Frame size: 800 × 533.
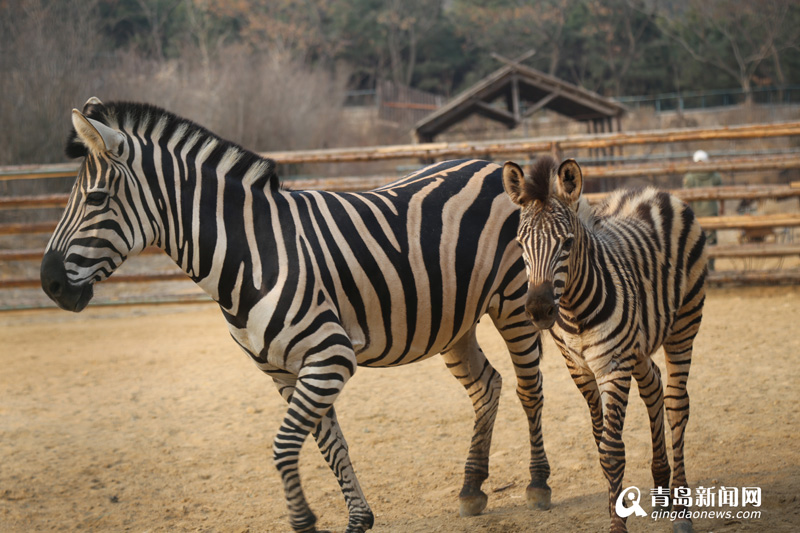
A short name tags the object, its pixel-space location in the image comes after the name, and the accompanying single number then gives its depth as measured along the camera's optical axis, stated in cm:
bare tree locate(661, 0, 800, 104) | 3691
